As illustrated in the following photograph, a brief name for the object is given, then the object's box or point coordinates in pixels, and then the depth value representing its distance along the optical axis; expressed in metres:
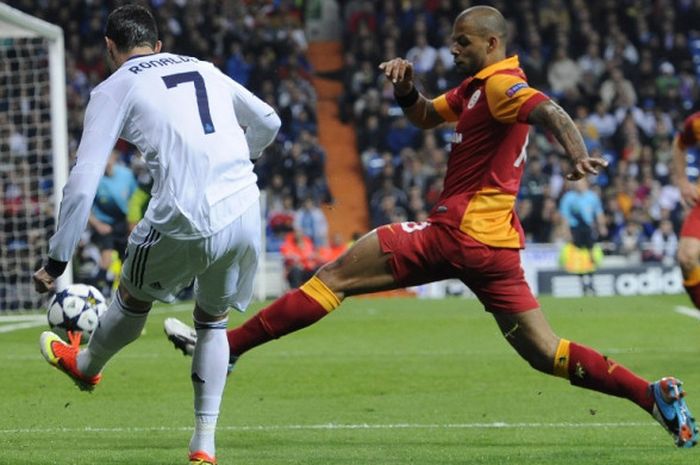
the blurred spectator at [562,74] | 28.17
